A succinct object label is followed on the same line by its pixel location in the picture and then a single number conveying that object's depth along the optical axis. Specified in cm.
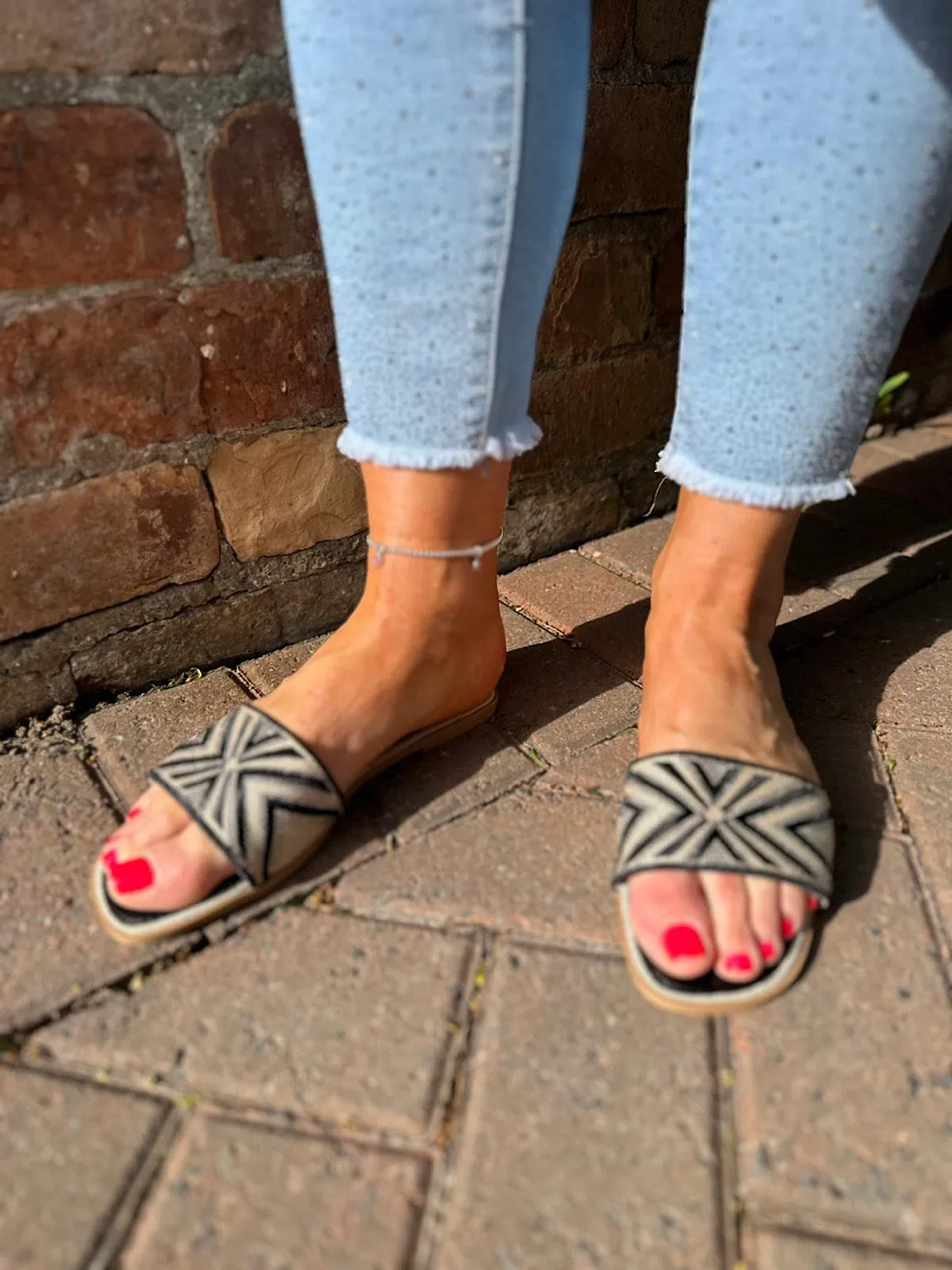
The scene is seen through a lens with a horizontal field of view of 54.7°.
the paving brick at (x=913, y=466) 158
